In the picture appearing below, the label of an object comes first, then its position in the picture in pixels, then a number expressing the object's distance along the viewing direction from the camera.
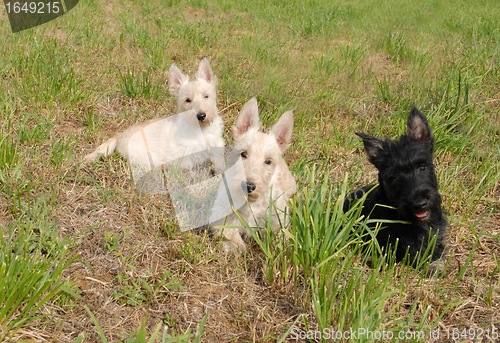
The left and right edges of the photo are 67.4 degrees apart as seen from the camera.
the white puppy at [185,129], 4.72
